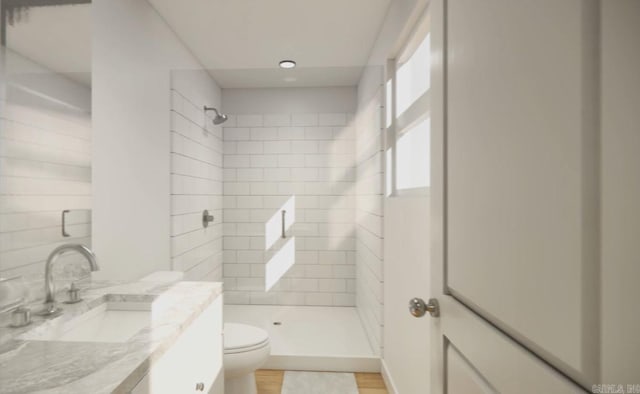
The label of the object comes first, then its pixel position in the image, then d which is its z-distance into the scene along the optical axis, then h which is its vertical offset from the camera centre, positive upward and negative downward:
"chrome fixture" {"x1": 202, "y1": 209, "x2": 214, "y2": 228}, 2.62 -0.19
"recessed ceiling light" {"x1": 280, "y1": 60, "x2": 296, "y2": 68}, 2.70 +1.06
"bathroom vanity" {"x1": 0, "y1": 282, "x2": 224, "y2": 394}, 0.73 -0.41
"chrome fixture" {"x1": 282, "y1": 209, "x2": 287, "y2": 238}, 2.91 -0.19
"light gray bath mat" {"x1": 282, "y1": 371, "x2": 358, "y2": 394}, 2.05 -1.21
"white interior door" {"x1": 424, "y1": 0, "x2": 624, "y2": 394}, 0.40 +0.00
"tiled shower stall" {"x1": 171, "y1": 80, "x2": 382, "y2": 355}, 2.74 -0.01
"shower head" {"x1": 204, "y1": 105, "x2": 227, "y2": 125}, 2.73 +0.63
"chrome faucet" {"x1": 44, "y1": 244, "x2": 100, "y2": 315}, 1.12 -0.27
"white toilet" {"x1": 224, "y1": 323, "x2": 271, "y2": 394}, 1.72 -0.85
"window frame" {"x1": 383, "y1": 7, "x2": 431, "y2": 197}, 1.53 +0.43
